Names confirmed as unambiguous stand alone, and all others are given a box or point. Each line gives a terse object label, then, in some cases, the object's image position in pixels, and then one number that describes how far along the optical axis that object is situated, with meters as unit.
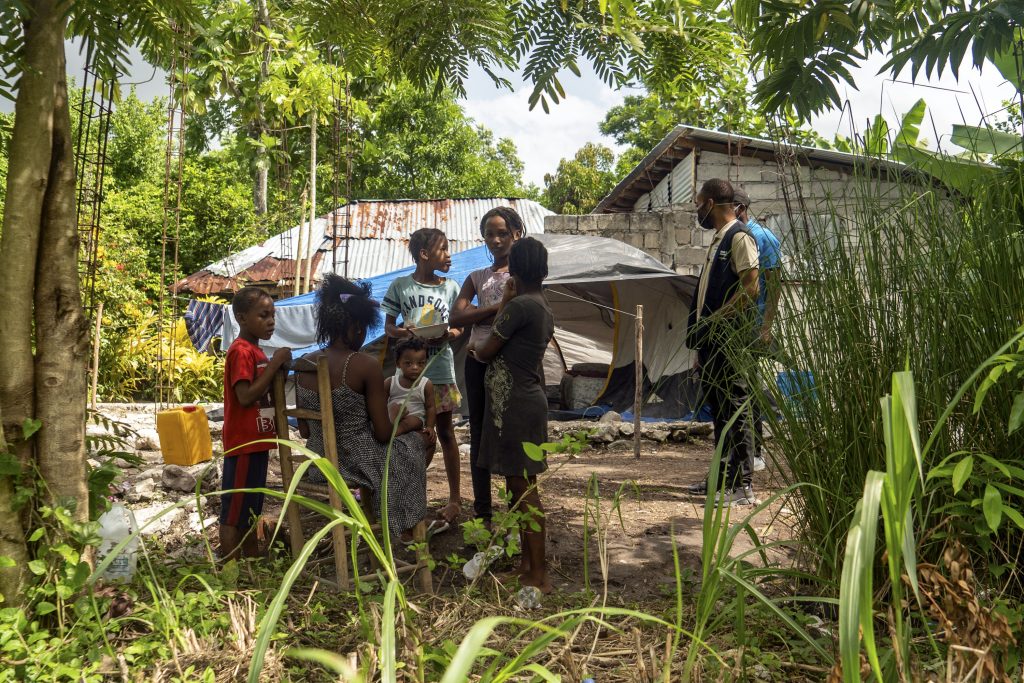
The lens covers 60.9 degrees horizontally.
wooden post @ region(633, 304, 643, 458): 7.76
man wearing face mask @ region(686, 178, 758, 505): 4.38
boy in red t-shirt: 3.71
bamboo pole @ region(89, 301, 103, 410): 9.47
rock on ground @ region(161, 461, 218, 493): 5.54
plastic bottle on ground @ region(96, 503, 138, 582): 3.20
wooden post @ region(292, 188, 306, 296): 13.78
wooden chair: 3.36
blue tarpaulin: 11.06
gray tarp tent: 9.80
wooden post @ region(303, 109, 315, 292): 14.74
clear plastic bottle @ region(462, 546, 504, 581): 3.24
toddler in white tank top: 4.27
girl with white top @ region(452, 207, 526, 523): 4.24
